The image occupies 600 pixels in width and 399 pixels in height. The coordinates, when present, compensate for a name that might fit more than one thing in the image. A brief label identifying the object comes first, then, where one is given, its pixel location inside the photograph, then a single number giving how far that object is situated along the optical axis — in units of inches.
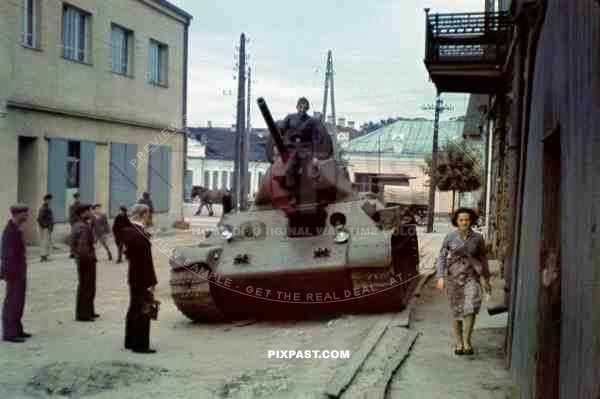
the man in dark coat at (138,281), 333.1
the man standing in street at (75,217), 450.3
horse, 1555.1
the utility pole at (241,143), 1021.2
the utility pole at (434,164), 1087.3
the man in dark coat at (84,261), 415.2
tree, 1295.5
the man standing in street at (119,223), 540.7
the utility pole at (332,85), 1144.2
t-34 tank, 387.5
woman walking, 313.6
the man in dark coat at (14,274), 355.3
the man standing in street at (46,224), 675.4
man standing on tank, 459.2
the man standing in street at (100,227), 688.1
